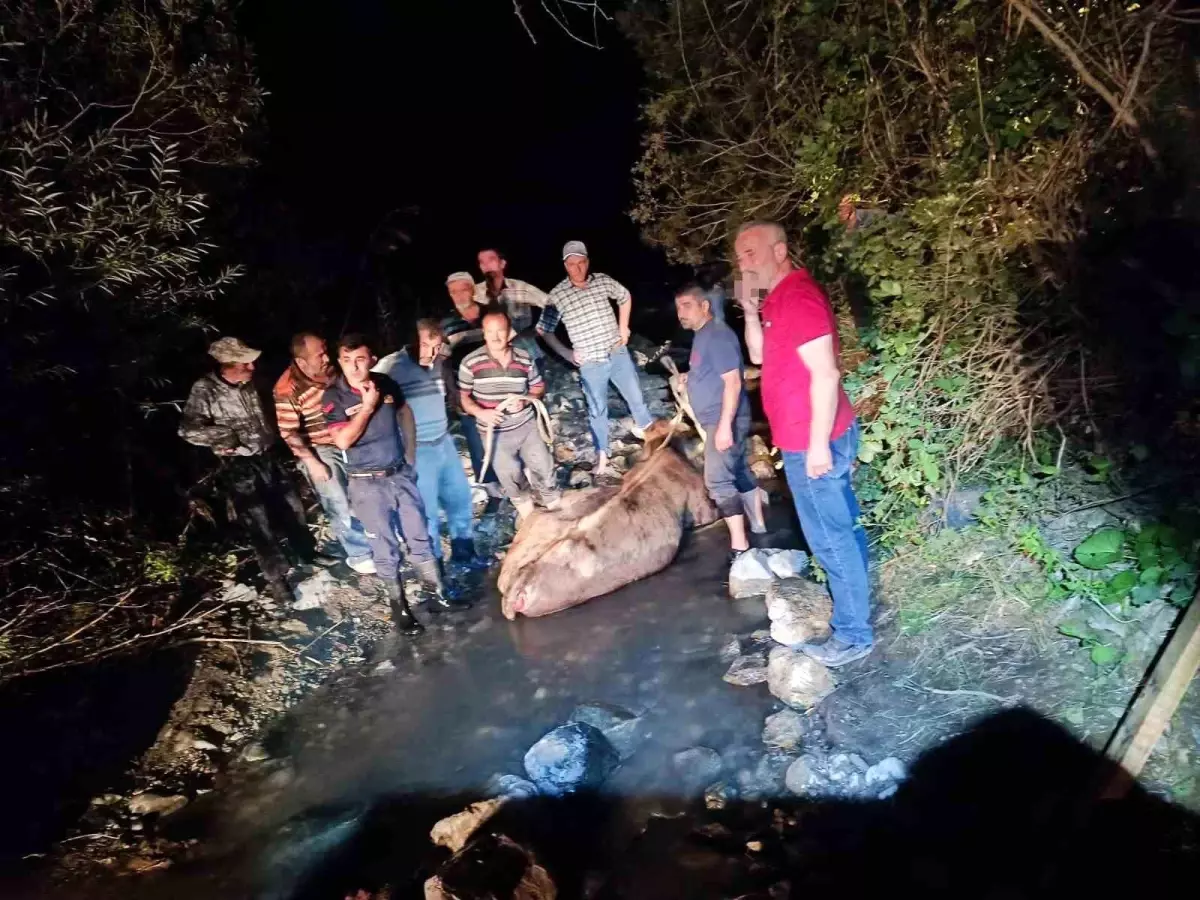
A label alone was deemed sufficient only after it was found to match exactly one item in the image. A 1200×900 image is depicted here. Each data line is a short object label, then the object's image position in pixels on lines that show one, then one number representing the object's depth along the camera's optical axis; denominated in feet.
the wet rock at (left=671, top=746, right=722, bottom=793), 10.81
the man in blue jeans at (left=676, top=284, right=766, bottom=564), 14.47
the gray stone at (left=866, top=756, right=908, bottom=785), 9.90
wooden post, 7.22
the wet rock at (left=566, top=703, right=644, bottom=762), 11.78
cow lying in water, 15.62
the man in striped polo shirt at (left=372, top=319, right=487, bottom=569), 16.65
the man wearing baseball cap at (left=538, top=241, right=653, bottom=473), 19.44
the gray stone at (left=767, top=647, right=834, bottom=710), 11.50
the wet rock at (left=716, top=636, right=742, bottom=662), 13.37
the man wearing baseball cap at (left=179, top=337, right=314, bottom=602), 15.53
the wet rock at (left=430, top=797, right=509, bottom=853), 10.33
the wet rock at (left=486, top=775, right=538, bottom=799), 11.00
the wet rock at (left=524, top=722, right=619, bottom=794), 11.05
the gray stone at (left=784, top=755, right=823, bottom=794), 10.14
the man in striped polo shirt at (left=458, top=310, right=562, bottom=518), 16.37
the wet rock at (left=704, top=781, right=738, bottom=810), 10.36
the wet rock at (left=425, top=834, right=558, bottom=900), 8.66
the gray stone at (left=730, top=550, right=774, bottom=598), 15.00
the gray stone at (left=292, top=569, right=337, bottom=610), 17.13
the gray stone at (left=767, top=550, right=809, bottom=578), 14.75
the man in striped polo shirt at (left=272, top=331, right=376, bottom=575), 14.88
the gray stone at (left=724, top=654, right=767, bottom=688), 12.50
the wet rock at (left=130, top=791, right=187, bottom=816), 11.85
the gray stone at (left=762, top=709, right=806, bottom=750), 11.00
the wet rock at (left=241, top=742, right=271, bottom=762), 12.97
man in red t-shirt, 9.96
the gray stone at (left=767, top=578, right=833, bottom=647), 12.57
